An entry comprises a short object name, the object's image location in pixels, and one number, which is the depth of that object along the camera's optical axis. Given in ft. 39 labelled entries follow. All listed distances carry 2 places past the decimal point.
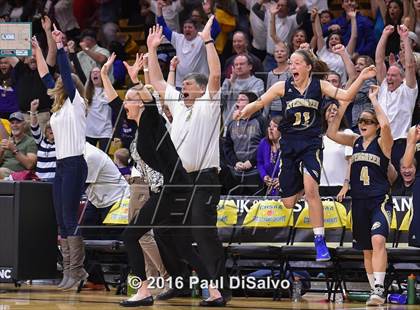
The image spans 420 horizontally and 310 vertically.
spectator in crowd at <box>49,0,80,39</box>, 65.51
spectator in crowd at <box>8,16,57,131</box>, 56.24
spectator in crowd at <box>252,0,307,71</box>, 54.13
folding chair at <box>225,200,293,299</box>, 40.75
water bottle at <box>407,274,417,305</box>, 37.45
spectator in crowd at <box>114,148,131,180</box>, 44.68
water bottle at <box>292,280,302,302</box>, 39.31
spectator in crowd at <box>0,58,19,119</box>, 59.00
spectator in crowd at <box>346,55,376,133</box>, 44.60
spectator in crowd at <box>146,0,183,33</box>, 59.52
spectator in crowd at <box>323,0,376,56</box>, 51.88
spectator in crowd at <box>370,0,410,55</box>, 50.83
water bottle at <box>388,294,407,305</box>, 38.04
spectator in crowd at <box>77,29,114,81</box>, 58.03
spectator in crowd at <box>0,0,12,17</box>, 68.08
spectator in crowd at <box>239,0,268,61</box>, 55.88
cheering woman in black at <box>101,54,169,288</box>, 37.29
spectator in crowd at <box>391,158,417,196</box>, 41.14
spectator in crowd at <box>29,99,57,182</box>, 46.85
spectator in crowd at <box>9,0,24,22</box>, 65.50
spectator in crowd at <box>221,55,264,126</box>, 47.01
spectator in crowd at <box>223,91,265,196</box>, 41.14
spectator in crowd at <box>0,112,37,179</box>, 49.37
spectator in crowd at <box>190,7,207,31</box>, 56.29
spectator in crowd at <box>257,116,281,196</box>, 40.32
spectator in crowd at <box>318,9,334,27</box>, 54.34
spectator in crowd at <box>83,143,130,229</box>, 43.37
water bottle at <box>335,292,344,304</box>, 39.34
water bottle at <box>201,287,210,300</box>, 36.84
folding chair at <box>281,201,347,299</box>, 39.52
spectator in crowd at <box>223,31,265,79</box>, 51.62
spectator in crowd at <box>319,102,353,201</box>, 41.78
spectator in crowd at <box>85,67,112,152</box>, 51.65
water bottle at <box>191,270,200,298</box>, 39.49
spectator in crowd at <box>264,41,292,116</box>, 48.62
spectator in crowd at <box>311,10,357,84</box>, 50.31
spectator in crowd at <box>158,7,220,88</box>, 54.90
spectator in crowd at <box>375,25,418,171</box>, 45.42
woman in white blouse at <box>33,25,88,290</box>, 41.68
